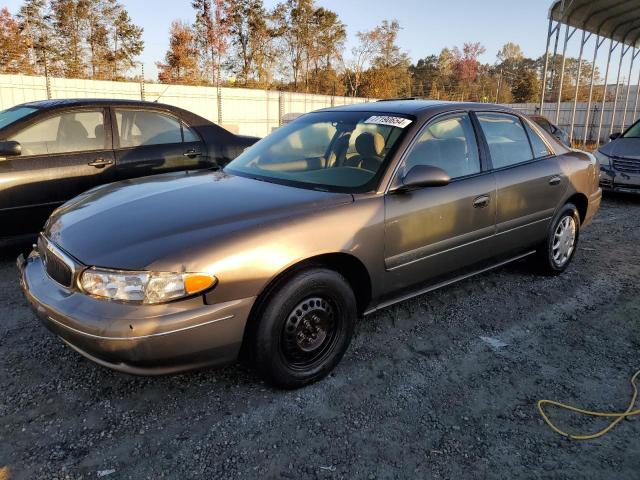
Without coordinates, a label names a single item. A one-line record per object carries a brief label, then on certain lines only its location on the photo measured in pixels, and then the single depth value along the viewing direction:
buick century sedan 2.20
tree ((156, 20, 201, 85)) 30.00
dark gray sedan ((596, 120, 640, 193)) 8.16
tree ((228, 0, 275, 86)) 32.62
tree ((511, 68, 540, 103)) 48.97
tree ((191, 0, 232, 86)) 31.36
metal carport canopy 13.48
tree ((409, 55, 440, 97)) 47.44
